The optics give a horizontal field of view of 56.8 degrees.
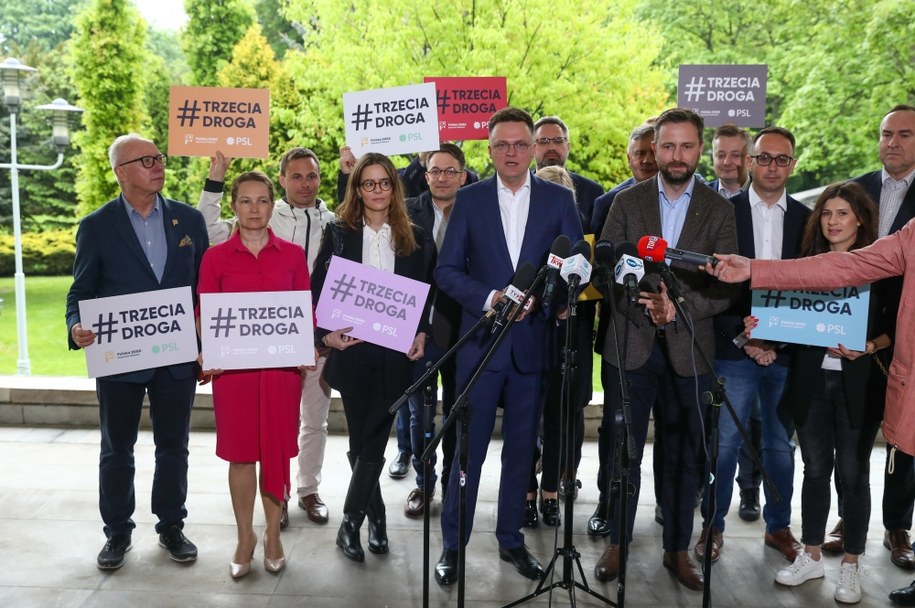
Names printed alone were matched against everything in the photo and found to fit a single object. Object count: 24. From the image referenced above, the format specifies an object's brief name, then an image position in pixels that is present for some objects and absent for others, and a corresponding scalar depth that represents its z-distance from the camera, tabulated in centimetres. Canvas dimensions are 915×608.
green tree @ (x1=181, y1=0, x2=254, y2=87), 1959
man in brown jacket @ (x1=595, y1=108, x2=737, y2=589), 382
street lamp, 1172
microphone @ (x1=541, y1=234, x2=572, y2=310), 295
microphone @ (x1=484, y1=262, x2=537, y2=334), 293
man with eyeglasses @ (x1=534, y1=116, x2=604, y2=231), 507
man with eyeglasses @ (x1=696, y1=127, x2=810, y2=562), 422
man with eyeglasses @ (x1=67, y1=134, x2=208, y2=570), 408
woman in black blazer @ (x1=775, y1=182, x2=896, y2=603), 383
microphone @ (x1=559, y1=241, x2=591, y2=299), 288
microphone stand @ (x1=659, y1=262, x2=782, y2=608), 291
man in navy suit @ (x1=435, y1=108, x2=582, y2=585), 390
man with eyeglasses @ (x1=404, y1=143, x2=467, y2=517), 477
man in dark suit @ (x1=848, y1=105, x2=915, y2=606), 442
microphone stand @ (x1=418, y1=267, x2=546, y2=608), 290
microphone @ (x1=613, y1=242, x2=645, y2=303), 284
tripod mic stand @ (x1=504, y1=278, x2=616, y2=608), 303
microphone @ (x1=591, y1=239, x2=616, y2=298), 304
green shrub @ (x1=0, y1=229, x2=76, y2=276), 2103
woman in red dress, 397
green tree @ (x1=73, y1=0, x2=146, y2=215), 1638
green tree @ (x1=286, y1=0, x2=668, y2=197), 1301
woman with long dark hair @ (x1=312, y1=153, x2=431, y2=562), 411
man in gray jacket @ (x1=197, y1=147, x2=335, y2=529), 474
